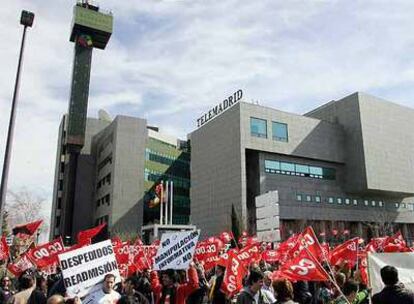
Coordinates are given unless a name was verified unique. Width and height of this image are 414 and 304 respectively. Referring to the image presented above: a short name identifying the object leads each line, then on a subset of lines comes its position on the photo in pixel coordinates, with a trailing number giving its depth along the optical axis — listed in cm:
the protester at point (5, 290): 939
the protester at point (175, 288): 804
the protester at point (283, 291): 490
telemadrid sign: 6435
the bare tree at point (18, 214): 4952
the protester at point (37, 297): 707
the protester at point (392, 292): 523
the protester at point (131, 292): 729
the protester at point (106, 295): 647
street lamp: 1212
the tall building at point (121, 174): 7781
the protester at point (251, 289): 560
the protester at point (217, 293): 834
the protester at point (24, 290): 702
